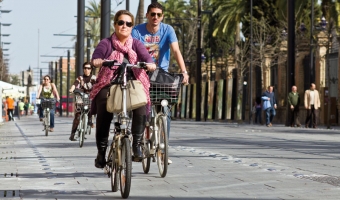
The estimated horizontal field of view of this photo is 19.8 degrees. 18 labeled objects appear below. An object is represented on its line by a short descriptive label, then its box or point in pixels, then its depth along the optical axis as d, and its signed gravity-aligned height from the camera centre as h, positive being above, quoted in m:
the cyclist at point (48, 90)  25.53 +0.54
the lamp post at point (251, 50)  53.78 +3.31
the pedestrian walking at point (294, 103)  38.50 +0.34
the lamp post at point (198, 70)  62.81 +2.72
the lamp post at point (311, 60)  43.33 +2.38
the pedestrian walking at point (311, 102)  37.47 +0.37
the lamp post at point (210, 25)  76.88 +6.90
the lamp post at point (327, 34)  41.12 +3.36
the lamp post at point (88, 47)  78.34 +5.19
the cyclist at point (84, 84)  20.03 +0.55
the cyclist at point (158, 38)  11.36 +0.86
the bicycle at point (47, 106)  25.61 +0.12
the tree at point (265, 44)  57.81 +4.12
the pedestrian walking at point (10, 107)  59.48 +0.20
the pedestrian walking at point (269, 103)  40.59 +0.36
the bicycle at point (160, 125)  10.30 -0.15
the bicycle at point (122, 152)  8.50 -0.38
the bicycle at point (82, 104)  19.96 +0.14
